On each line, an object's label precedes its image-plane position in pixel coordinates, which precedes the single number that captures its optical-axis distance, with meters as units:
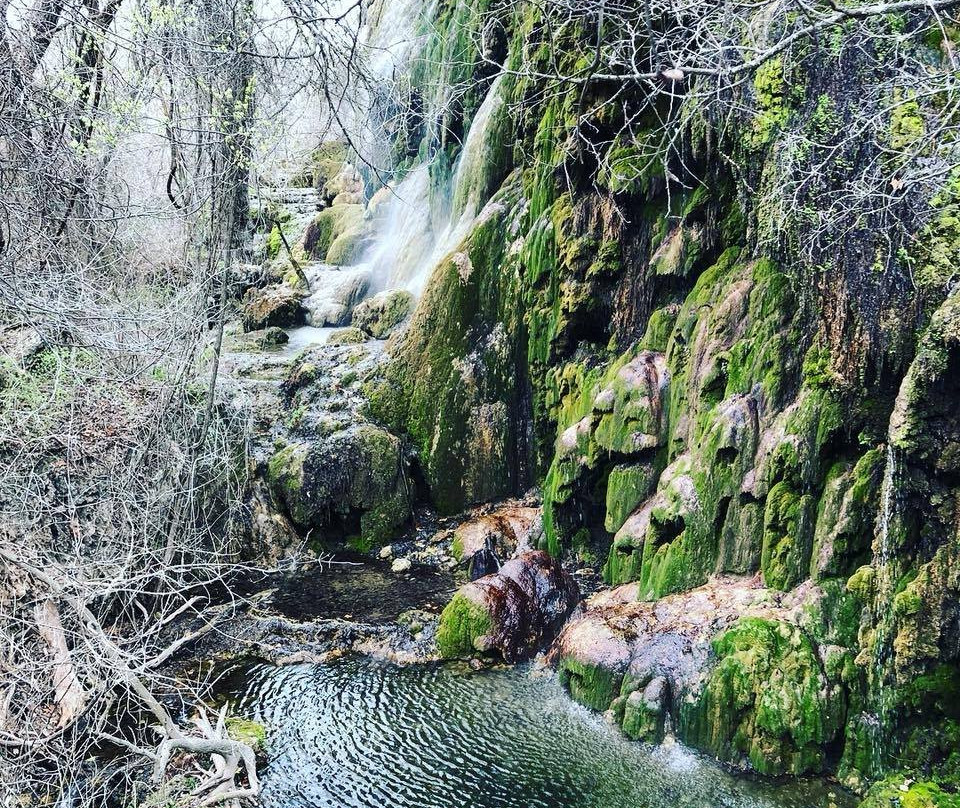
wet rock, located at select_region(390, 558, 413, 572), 9.41
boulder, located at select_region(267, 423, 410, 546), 9.95
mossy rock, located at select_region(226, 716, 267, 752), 5.97
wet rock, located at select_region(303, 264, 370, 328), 14.98
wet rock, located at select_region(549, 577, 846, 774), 5.30
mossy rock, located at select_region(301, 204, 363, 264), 18.62
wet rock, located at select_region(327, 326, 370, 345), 12.83
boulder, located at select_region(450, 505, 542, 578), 9.26
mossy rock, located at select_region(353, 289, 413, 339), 12.89
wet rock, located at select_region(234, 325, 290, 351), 13.59
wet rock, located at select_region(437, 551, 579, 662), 7.28
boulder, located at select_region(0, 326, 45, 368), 6.57
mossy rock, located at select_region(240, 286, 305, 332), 14.77
